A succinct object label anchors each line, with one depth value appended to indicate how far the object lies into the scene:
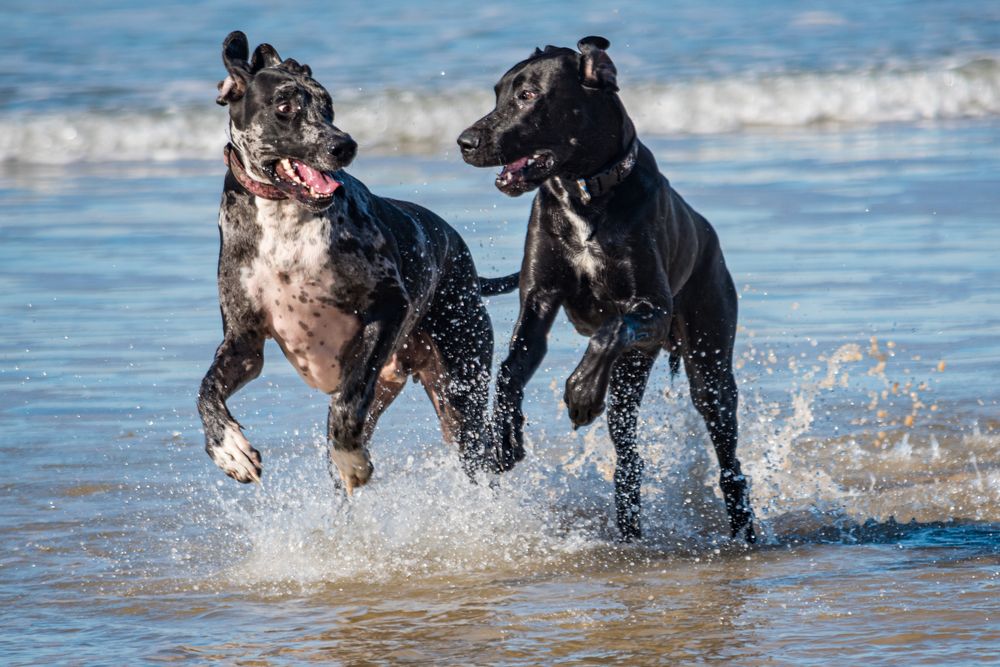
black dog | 10.29
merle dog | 10.05
